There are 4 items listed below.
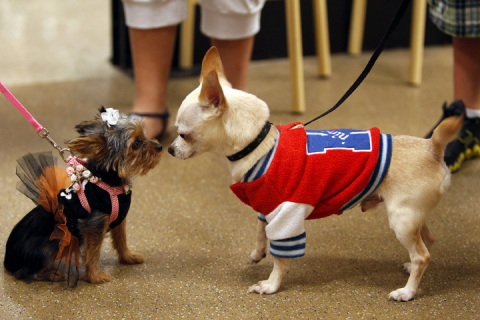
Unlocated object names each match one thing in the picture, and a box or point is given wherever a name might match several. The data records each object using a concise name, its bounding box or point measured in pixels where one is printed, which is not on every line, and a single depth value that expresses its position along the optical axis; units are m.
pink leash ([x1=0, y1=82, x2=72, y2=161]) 1.79
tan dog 1.76
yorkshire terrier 1.78
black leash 1.86
